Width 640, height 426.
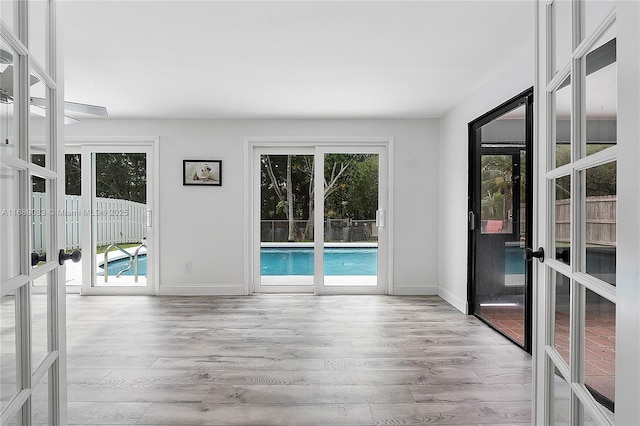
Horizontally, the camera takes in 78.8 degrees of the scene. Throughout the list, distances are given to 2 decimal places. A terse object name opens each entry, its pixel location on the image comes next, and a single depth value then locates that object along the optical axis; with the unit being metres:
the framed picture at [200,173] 5.09
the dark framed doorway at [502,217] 3.20
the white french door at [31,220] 1.00
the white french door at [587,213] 0.77
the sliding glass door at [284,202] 5.23
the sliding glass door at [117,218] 5.09
